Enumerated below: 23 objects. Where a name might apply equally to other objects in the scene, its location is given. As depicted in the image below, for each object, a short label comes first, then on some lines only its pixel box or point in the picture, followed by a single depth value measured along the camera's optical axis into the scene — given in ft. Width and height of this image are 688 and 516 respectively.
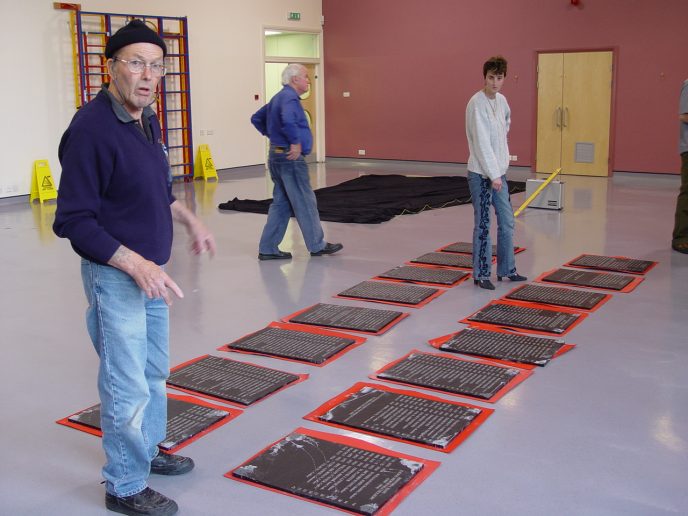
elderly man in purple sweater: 7.36
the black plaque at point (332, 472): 8.95
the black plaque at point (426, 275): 18.92
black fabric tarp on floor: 28.60
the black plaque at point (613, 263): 19.79
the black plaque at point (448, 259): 20.68
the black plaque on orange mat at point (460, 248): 22.25
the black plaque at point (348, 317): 15.40
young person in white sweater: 17.07
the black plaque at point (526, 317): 15.24
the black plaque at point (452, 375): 12.14
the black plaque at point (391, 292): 17.31
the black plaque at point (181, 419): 10.51
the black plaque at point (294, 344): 13.73
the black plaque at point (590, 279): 18.31
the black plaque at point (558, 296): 16.78
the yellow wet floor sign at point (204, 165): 41.47
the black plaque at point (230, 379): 12.01
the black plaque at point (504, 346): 13.50
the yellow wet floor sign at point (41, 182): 33.96
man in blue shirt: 20.38
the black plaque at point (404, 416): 10.57
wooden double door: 40.45
